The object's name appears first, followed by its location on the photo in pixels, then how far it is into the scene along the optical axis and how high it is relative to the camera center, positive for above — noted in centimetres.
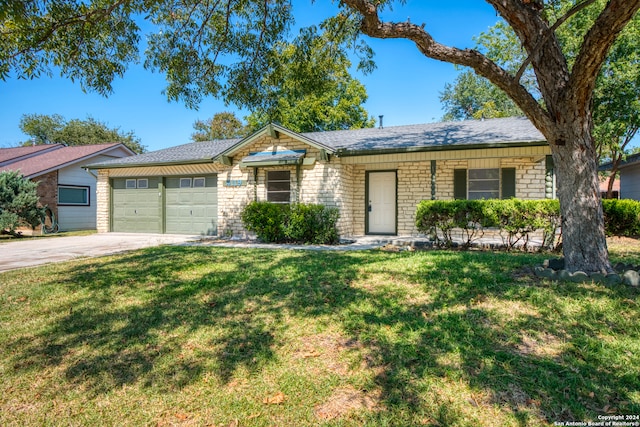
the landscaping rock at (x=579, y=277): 456 -88
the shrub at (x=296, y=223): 1067 -43
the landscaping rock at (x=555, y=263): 532 -83
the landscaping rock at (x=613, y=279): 445 -88
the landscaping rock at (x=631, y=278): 436 -86
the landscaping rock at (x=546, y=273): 479 -88
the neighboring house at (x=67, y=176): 1669 +155
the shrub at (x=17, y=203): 1311 +21
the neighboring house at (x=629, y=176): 1750 +175
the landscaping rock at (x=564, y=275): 465 -87
